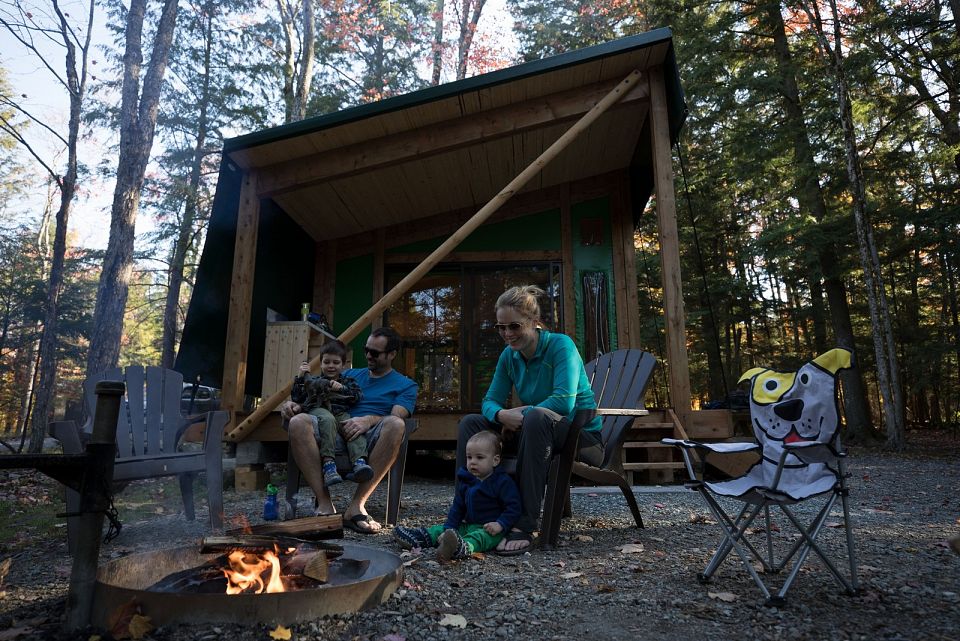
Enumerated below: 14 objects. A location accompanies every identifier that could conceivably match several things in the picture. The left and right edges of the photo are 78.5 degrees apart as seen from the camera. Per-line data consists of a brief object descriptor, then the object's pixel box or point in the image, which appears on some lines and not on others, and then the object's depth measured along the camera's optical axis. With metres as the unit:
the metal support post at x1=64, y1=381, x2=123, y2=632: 1.48
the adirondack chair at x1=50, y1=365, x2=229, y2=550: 2.98
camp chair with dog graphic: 1.83
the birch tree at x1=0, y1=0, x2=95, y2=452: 8.84
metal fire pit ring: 1.46
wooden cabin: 5.27
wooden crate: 5.67
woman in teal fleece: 2.52
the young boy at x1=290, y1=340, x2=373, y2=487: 2.96
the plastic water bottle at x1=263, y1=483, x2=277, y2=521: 3.10
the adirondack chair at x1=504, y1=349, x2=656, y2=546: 2.59
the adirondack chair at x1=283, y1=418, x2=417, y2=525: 3.12
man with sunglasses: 2.96
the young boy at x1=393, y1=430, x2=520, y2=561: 2.49
